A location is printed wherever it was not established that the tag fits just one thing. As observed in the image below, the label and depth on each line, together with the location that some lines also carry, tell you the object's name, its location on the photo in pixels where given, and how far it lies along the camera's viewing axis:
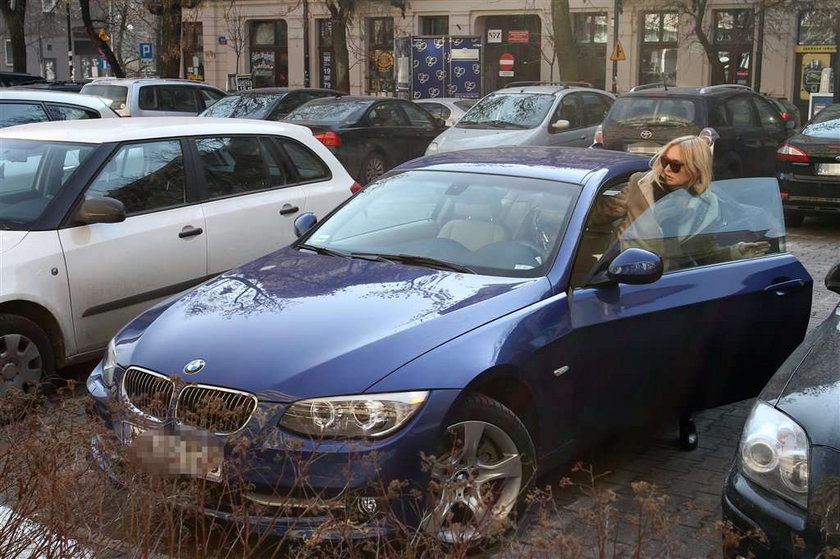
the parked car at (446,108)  22.42
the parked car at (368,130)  16.14
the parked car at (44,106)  11.13
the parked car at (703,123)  14.77
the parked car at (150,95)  19.97
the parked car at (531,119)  16.44
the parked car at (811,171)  12.95
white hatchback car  6.10
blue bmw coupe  3.78
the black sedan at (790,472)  3.24
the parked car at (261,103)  17.92
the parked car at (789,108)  25.55
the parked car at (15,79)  22.42
